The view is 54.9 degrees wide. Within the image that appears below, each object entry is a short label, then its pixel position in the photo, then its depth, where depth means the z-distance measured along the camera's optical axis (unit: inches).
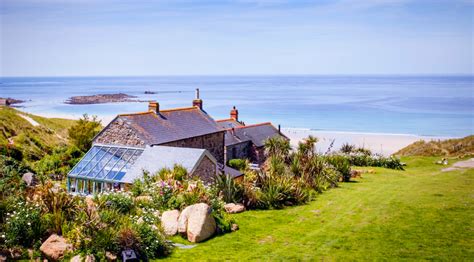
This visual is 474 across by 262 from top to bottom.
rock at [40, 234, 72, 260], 473.4
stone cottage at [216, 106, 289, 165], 1460.4
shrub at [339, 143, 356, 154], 1695.4
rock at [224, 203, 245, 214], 733.3
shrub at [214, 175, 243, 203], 757.9
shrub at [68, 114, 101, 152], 1428.4
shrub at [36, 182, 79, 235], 511.5
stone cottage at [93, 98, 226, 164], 981.8
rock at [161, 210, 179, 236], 594.5
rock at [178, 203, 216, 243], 581.9
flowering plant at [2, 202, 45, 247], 486.6
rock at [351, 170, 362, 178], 1253.0
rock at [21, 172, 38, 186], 829.2
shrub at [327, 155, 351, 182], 1157.1
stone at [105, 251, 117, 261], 476.3
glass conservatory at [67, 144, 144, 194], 839.7
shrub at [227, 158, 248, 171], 1297.1
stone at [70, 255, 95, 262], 461.1
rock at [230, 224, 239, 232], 636.1
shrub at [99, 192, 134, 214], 590.9
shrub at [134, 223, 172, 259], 514.3
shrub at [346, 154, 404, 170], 1535.4
